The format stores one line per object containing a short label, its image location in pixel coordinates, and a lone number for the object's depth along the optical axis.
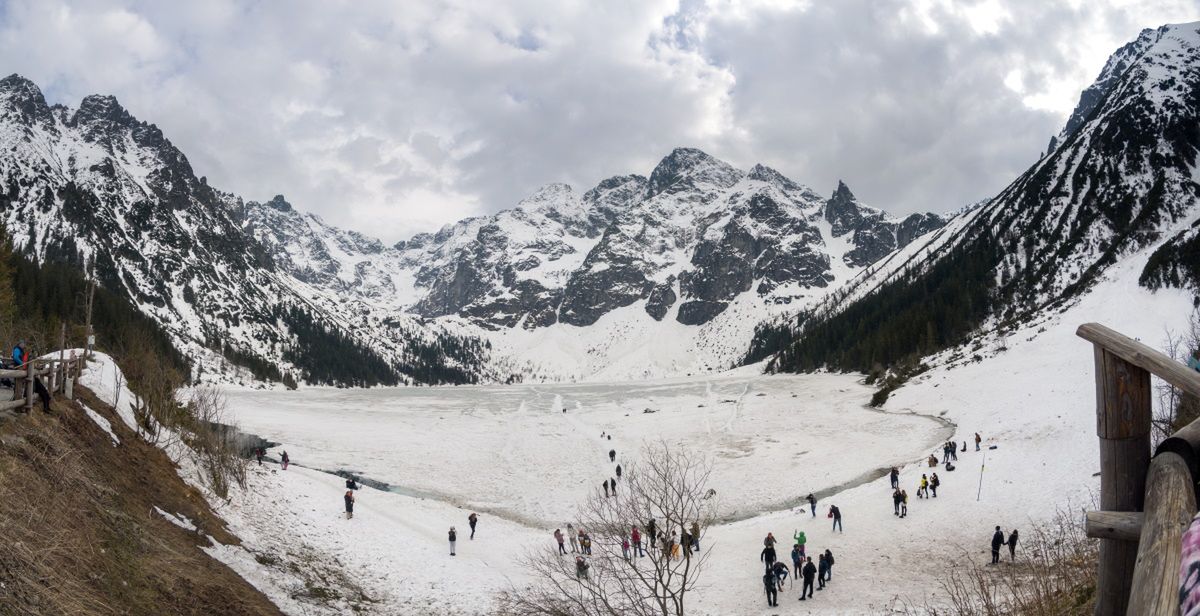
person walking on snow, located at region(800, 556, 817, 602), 22.47
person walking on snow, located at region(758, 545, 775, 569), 22.98
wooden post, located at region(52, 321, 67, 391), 17.15
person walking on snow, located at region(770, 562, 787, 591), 22.68
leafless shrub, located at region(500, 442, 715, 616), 15.49
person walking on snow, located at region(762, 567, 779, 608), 22.16
